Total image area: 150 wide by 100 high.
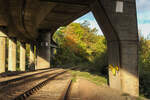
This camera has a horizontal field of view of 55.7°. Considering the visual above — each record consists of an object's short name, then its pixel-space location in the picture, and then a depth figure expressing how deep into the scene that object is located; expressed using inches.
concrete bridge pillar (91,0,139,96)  337.4
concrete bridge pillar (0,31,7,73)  1008.1
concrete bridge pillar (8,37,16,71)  1204.0
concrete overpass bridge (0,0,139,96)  339.3
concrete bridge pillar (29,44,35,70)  1788.9
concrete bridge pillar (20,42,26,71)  1499.0
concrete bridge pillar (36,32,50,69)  1046.4
